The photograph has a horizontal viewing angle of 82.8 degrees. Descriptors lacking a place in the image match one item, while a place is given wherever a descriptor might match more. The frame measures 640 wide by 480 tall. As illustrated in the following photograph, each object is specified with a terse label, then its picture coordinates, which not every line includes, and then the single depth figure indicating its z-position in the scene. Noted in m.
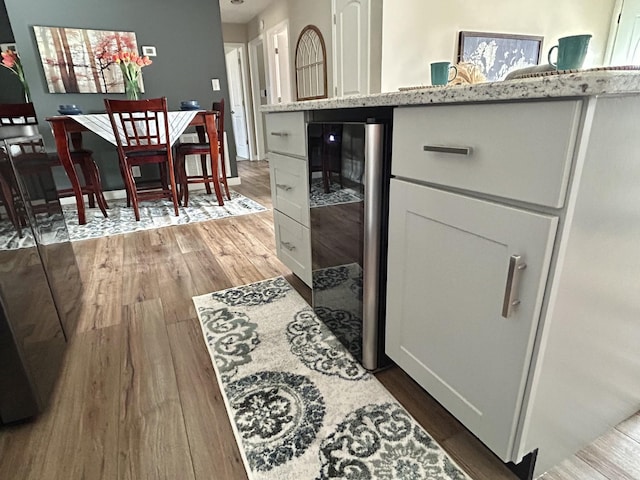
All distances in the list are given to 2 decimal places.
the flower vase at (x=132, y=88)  3.41
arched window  4.36
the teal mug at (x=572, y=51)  0.67
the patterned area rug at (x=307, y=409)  0.88
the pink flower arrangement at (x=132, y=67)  3.25
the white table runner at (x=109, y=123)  2.87
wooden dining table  2.82
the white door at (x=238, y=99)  6.73
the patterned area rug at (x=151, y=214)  2.90
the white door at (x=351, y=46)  3.57
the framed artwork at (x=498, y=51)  3.87
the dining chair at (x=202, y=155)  3.43
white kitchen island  0.57
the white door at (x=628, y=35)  4.52
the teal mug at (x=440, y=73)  1.11
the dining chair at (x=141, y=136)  2.77
